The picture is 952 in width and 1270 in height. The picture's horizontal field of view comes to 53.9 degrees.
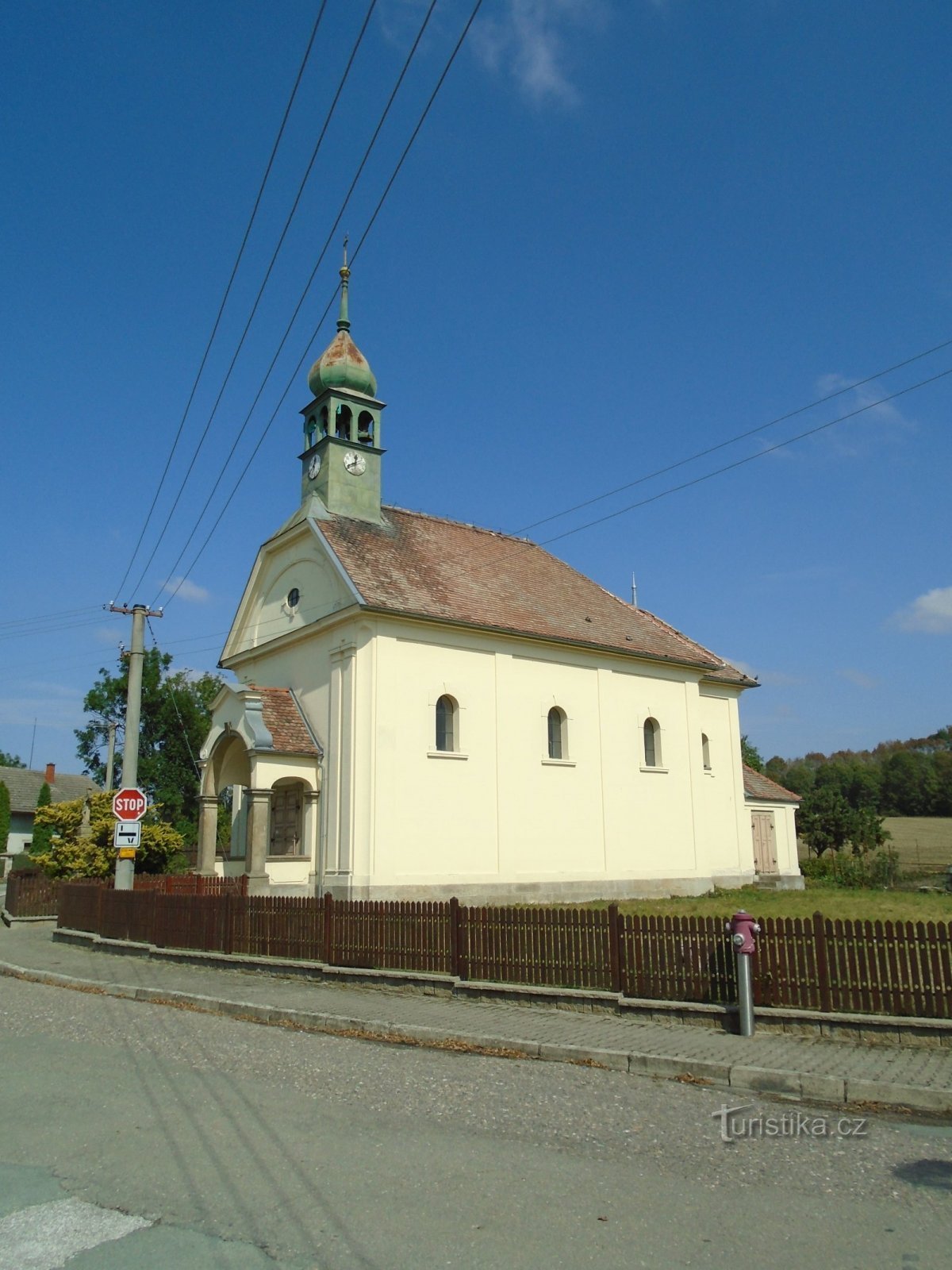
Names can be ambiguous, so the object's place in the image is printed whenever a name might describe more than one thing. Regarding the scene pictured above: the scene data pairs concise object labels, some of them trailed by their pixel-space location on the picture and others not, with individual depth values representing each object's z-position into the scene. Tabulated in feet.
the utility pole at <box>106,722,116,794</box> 126.39
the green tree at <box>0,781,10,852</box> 202.80
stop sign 64.03
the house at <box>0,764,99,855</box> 230.68
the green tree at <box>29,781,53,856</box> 175.43
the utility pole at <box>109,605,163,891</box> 66.33
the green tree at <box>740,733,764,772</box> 247.70
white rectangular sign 64.44
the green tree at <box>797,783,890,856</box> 131.03
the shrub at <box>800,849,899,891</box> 115.03
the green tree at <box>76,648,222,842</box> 177.68
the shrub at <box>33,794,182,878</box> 85.25
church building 70.64
